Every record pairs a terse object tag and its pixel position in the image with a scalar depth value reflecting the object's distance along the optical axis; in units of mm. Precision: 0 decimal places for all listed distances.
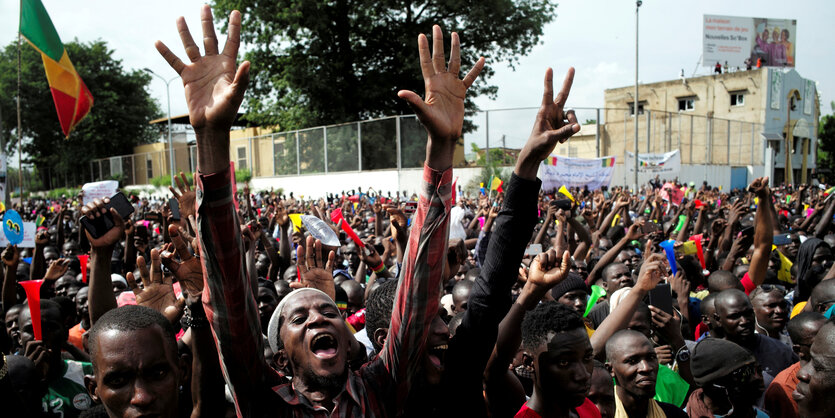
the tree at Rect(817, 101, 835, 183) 54250
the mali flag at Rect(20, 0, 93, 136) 11875
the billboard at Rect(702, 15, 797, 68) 45250
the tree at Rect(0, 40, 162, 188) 42156
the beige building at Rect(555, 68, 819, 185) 31578
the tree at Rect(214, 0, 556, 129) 25781
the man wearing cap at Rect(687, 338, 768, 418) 3148
